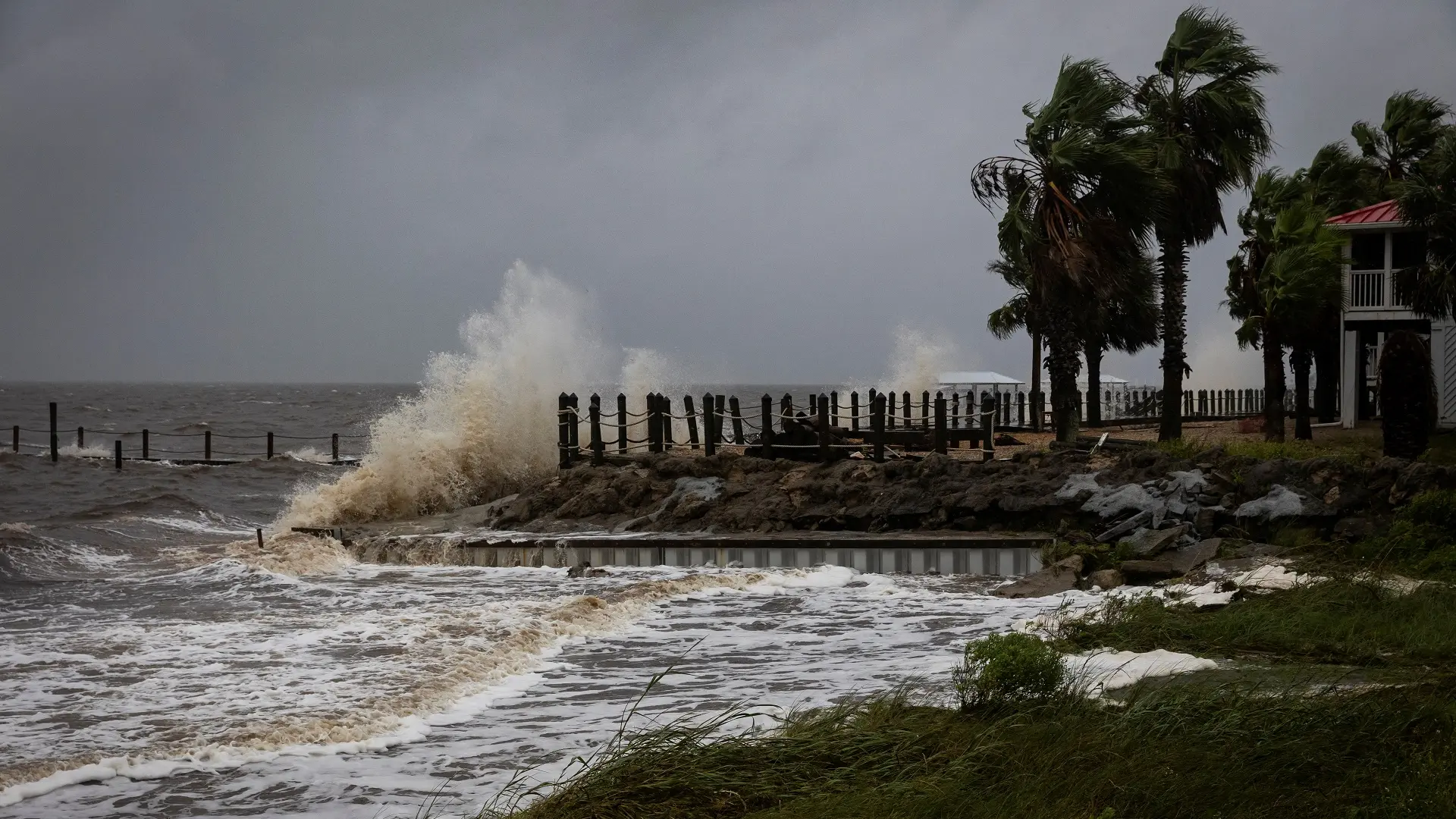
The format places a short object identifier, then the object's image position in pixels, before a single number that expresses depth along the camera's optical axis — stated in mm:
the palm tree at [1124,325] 36500
